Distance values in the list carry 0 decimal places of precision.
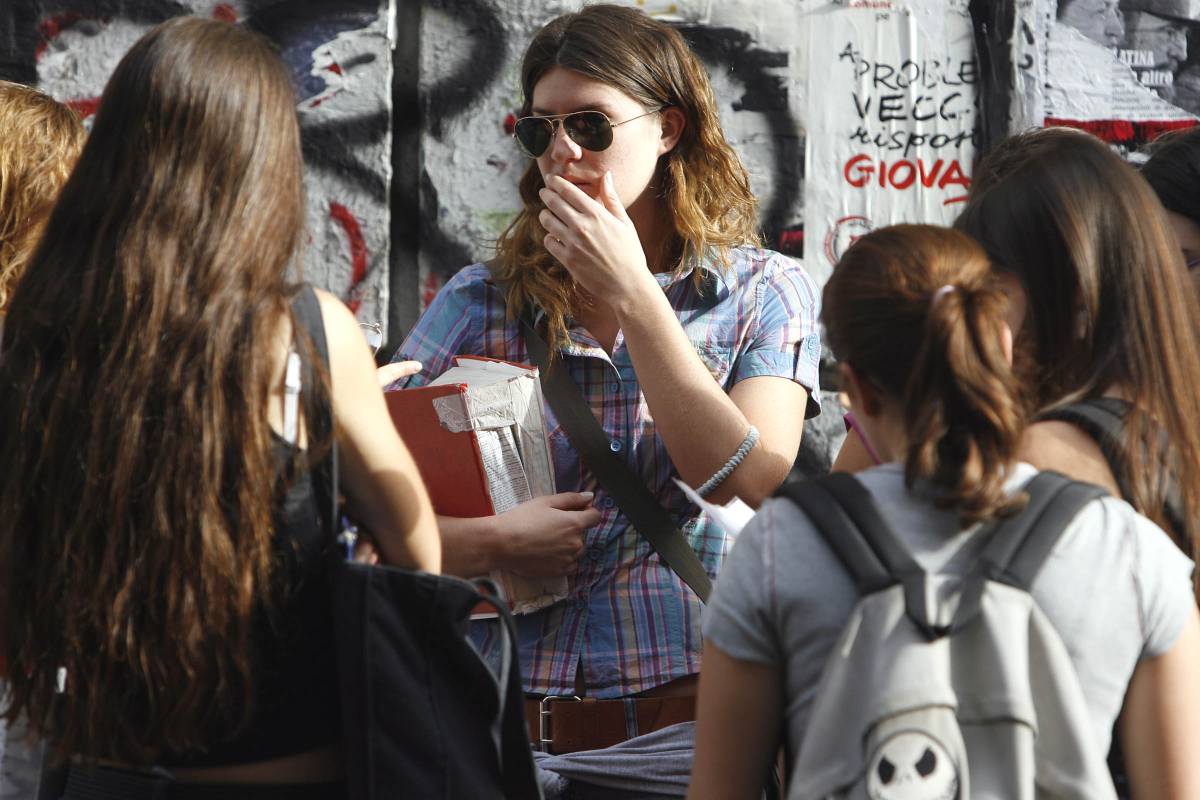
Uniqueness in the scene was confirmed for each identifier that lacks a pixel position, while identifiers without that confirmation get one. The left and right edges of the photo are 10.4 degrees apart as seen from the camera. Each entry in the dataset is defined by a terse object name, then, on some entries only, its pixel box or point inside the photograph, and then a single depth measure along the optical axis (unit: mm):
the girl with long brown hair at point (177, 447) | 6263
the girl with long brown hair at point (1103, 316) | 6351
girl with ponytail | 6229
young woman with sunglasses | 6671
